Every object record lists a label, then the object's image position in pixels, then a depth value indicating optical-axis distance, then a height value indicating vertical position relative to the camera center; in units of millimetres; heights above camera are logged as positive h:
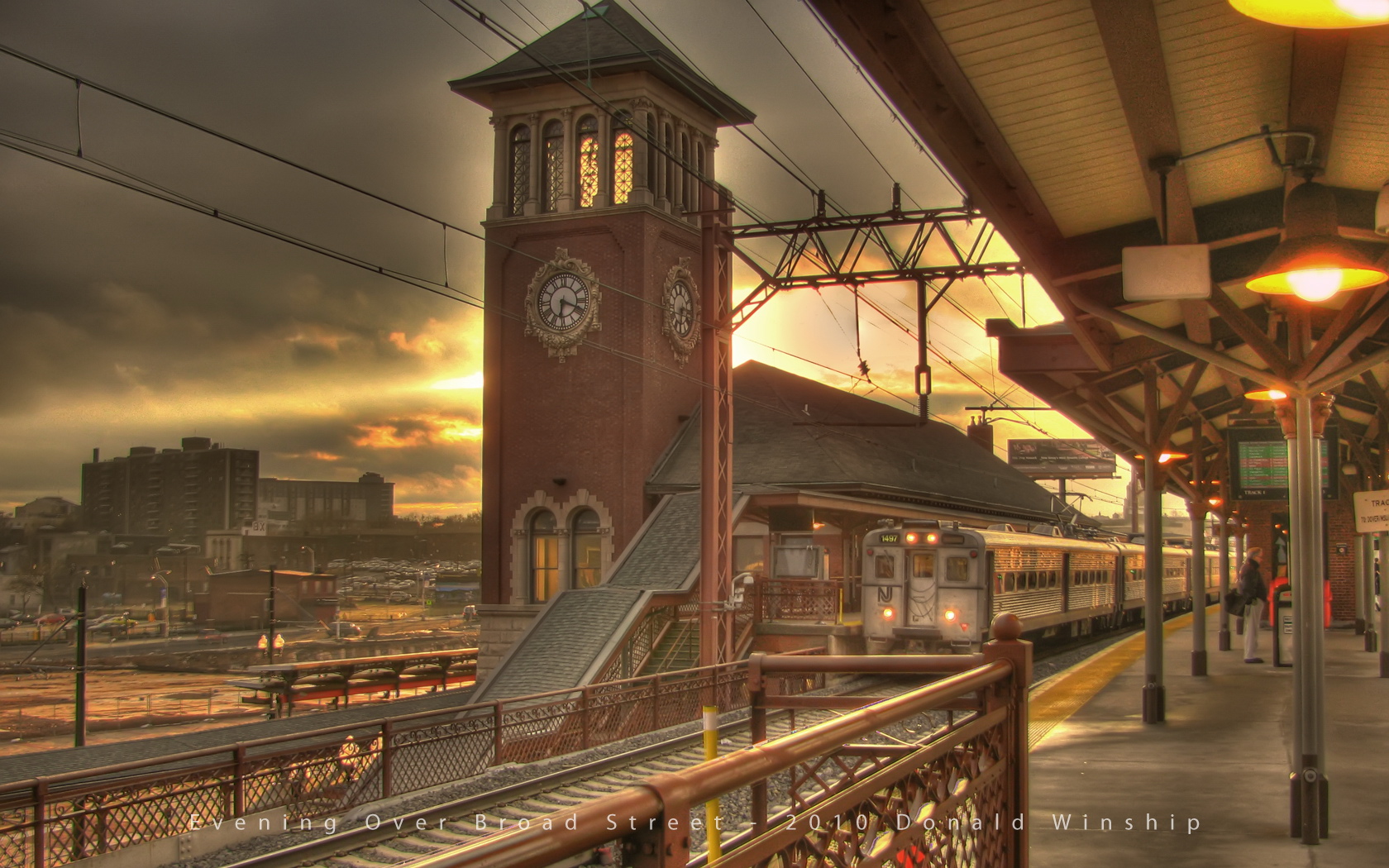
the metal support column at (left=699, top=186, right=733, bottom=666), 23203 +1775
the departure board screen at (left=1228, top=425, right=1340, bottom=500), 15750 +691
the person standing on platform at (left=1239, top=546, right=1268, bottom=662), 20366 -1342
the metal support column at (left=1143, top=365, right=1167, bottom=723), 14305 -670
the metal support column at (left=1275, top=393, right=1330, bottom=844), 8547 -658
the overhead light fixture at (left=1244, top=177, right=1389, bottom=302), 6703 +1401
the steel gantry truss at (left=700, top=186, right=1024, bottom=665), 22828 +4555
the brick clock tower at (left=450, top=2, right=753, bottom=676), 34719 +6005
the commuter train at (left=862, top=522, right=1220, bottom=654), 25406 -1491
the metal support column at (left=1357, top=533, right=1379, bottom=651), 22281 -1325
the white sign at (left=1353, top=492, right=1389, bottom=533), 15507 +40
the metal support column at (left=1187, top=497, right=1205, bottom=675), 19422 -1195
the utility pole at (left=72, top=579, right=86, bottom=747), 21234 -3076
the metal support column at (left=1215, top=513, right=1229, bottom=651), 25245 -1525
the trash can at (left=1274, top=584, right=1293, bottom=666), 20703 -1861
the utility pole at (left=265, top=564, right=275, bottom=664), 31234 -2748
